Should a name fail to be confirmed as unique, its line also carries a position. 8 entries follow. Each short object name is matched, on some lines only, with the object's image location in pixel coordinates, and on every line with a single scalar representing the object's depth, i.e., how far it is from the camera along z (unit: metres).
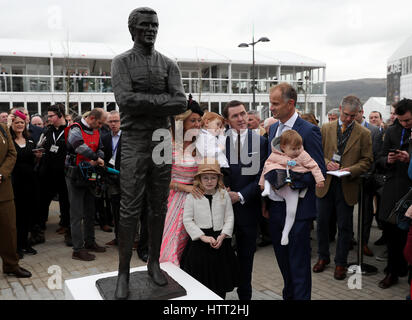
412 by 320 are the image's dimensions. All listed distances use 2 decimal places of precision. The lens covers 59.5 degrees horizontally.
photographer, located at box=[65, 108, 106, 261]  5.21
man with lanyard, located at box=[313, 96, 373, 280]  4.60
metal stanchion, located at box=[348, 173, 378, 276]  4.69
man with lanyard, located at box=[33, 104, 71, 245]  6.07
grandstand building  20.64
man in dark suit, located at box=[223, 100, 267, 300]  3.56
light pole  18.00
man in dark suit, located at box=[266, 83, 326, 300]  3.25
